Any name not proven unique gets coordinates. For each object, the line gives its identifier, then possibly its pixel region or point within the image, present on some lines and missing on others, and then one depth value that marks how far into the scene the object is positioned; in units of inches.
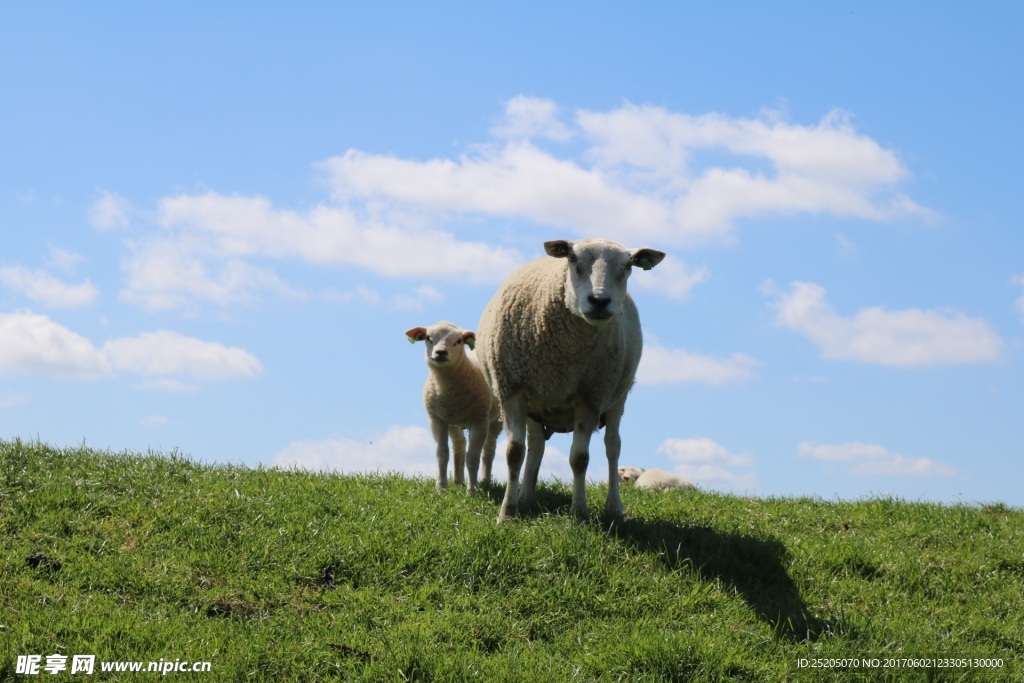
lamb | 528.1
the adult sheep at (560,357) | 424.8
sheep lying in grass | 721.6
